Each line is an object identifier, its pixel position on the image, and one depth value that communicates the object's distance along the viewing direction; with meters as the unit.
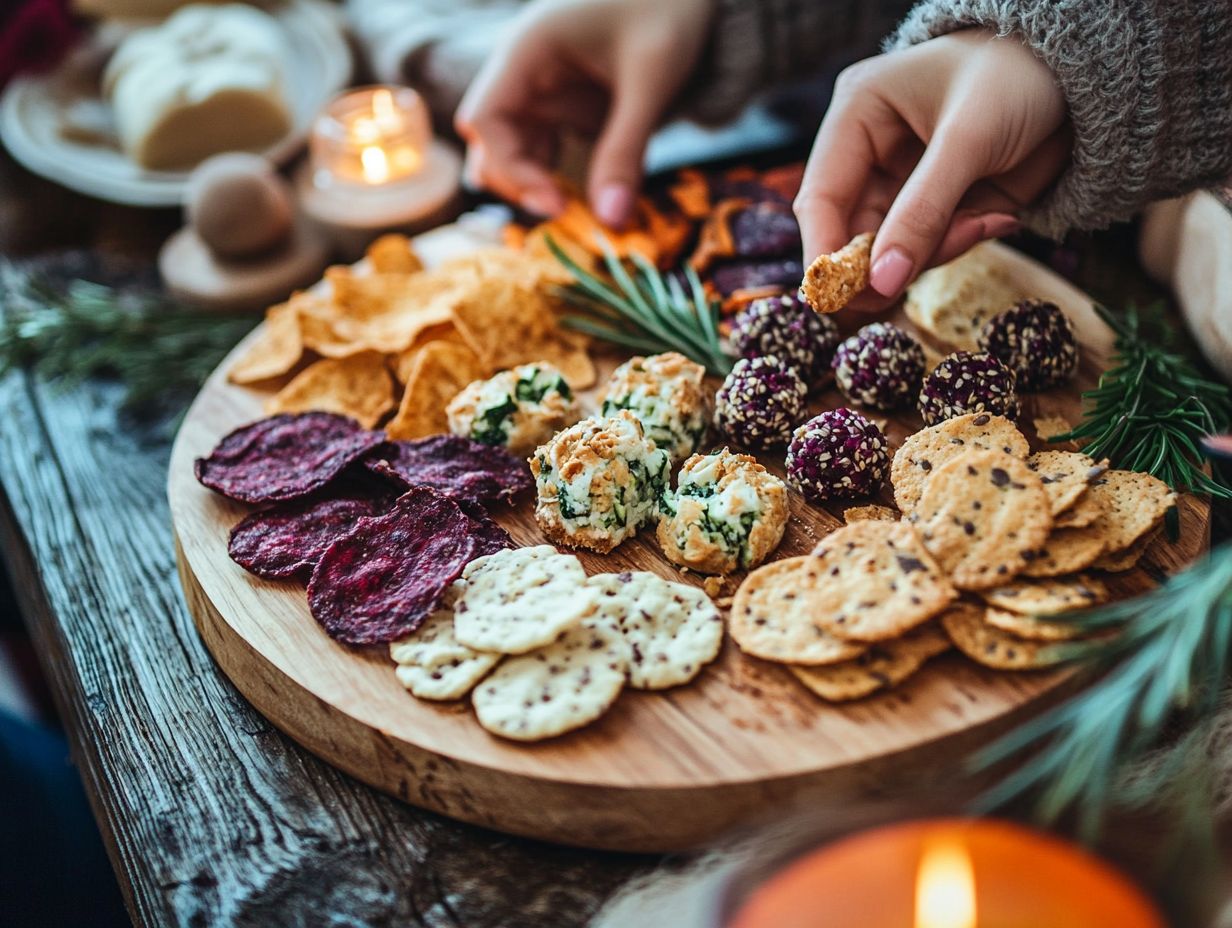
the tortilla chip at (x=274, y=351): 0.56
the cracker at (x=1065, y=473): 0.42
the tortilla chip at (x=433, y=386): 0.53
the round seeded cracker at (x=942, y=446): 0.45
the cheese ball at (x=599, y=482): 0.45
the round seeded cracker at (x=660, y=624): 0.40
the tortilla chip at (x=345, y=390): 0.54
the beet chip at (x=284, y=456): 0.49
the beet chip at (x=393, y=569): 0.43
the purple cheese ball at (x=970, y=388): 0.47
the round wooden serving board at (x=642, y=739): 0.38
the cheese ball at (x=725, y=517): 0.44
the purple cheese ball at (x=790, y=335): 0.52
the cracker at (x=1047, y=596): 0.40
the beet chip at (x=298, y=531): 0.46
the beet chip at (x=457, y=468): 0.48
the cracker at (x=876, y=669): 0.39
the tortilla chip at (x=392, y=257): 0.62
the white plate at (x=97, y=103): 0.79
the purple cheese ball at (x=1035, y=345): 0.50
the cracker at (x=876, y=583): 0.39
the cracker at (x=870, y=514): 0.45
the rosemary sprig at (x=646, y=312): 0.54
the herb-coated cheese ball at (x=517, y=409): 0.50
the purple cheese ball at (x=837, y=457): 0.46
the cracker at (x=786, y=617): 0.40
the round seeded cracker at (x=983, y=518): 0.40
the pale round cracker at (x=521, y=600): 0.40
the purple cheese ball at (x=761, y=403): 0.48
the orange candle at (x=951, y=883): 0.28
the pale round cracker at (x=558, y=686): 0.39
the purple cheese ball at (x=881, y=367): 0.50
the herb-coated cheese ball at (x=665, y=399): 0.49
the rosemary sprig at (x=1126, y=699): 0.32
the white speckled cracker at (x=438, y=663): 0.41
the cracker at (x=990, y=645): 0.39
